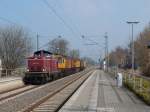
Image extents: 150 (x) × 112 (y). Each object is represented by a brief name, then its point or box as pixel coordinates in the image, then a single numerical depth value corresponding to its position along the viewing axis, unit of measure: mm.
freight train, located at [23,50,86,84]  43469
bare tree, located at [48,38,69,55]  116250
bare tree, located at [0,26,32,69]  71219
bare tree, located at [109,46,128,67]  109125
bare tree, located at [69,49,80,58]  148750
